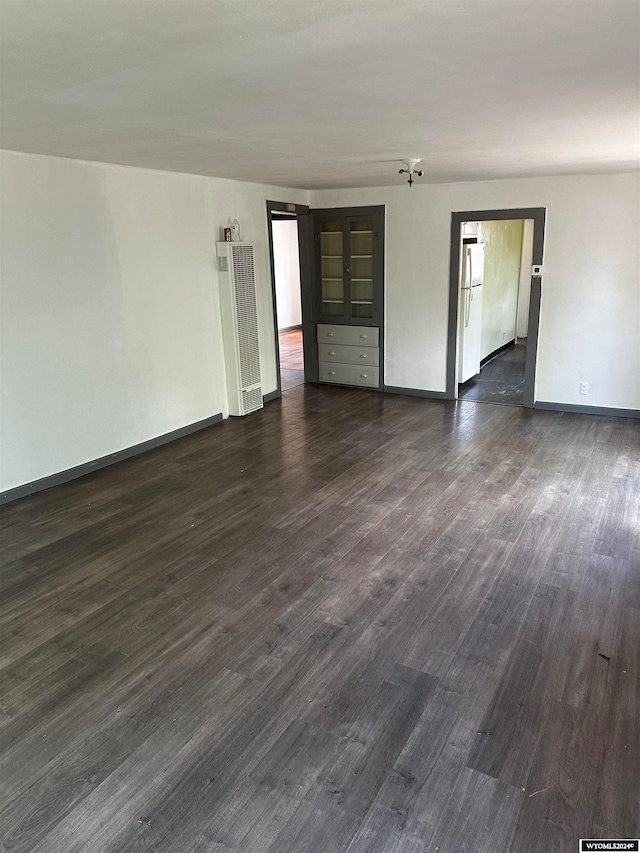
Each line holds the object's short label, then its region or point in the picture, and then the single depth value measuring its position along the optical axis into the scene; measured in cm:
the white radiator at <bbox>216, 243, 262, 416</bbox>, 584
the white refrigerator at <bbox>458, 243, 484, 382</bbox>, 680
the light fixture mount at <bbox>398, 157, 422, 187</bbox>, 440
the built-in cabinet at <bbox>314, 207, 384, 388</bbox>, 695
